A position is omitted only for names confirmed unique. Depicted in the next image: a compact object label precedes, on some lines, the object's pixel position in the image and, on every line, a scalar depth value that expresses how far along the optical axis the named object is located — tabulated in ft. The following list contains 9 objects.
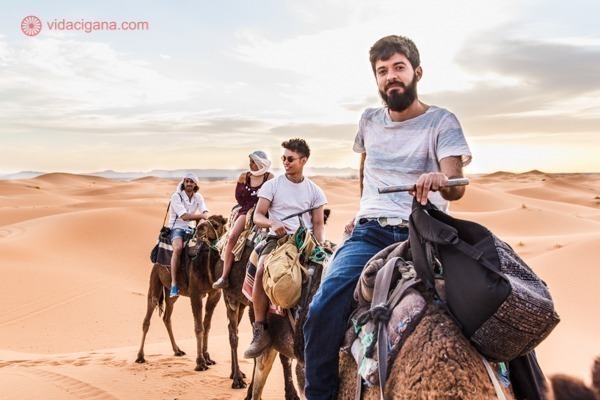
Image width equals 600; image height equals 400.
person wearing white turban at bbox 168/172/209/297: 31.22
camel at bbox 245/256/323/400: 15.30
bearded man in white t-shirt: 10.49
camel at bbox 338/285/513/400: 7.59
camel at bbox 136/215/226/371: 30.14
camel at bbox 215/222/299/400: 24.23
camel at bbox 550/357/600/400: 7.39
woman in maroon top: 24.93
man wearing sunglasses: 19.56
